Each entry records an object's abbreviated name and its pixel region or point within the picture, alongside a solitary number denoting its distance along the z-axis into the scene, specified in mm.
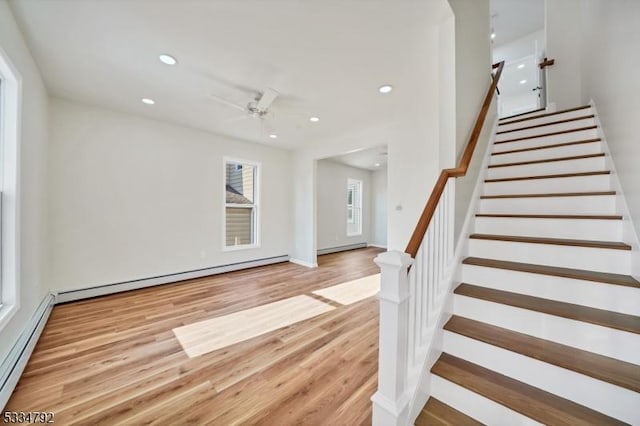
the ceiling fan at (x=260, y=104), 2799
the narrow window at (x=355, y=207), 7906
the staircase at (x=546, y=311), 1132
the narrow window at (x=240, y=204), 4934
